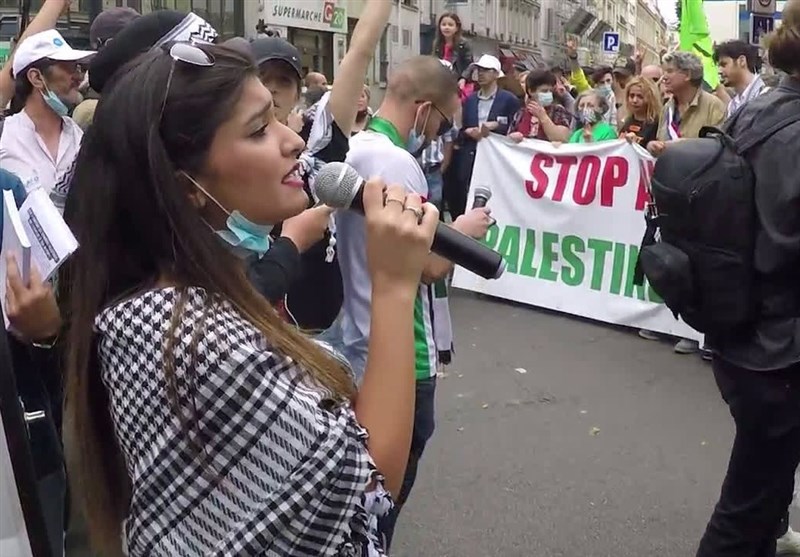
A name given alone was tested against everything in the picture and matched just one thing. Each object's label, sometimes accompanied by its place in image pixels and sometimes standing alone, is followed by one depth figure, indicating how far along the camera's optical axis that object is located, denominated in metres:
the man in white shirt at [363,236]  3.06
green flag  9.98
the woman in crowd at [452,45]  10.32
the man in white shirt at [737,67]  7.46
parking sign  20.70
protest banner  7.14
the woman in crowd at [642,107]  7.40
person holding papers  1.93
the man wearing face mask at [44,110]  4.02
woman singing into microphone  1.31
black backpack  2.63
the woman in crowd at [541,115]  8.87
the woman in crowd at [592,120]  7.89
